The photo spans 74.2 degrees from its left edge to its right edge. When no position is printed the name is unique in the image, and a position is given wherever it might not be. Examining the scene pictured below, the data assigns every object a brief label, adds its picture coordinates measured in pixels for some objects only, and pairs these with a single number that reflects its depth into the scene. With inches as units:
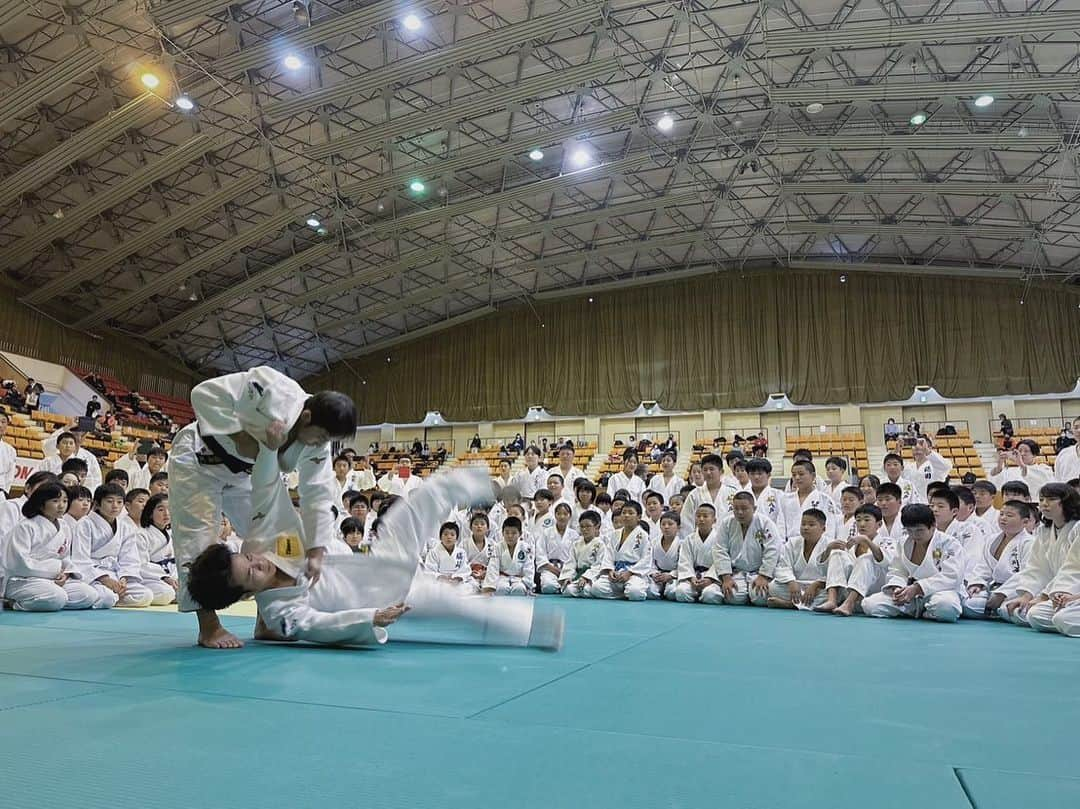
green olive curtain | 783.7
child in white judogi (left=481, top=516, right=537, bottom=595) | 282.8
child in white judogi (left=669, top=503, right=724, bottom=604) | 247.0
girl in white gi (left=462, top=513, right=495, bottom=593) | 284.7
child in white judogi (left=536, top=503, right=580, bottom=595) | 291.4
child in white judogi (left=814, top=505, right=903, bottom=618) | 213.9
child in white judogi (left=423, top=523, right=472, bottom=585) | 273.3
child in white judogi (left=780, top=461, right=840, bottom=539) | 262.7
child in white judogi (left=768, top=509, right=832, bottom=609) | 226.1
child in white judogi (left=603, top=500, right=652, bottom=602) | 261.9
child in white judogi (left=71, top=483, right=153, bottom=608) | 216.5
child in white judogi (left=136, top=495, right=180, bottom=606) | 239.3
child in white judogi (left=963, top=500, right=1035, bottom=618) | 210.7
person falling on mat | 129.0
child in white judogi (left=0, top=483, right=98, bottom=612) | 198.8
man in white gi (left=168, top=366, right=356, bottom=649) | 119.1
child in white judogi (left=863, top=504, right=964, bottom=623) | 200.7
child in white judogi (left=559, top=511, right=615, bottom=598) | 271.9
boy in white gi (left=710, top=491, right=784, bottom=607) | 237.0
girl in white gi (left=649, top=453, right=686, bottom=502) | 374.6
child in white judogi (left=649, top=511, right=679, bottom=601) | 265.9
